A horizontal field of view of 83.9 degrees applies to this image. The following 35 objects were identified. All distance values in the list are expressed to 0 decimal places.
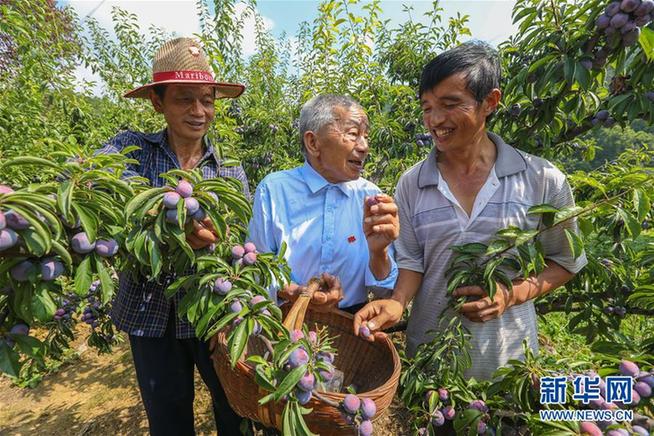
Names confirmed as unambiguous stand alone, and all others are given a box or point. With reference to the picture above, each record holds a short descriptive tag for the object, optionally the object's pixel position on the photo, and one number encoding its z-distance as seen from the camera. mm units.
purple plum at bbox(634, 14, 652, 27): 1068
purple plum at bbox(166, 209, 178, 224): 819
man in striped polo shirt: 1255
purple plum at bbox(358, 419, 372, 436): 879
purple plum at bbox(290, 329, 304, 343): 930
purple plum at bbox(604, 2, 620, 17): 1083
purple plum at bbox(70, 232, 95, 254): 737
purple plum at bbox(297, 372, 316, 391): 816
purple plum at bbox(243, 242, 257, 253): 1128
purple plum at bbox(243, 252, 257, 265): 1098
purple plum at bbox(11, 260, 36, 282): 678
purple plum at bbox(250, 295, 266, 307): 944
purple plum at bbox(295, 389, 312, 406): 835
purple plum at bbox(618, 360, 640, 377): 924
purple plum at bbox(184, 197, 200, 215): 833
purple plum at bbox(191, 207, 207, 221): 873
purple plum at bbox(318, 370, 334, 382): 909
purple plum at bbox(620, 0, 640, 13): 1055
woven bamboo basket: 944
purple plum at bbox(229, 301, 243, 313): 914
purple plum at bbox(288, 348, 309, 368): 831
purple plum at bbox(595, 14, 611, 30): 1121
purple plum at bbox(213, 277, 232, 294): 951
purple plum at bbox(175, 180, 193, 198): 836
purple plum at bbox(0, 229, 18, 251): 627
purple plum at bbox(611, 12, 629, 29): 1076
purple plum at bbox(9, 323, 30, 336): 754
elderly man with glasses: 1555
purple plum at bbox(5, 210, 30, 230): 646
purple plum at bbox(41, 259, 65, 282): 689
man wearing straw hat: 1533
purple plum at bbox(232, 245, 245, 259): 1088
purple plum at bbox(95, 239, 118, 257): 774
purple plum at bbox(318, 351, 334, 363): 969
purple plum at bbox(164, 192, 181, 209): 815
